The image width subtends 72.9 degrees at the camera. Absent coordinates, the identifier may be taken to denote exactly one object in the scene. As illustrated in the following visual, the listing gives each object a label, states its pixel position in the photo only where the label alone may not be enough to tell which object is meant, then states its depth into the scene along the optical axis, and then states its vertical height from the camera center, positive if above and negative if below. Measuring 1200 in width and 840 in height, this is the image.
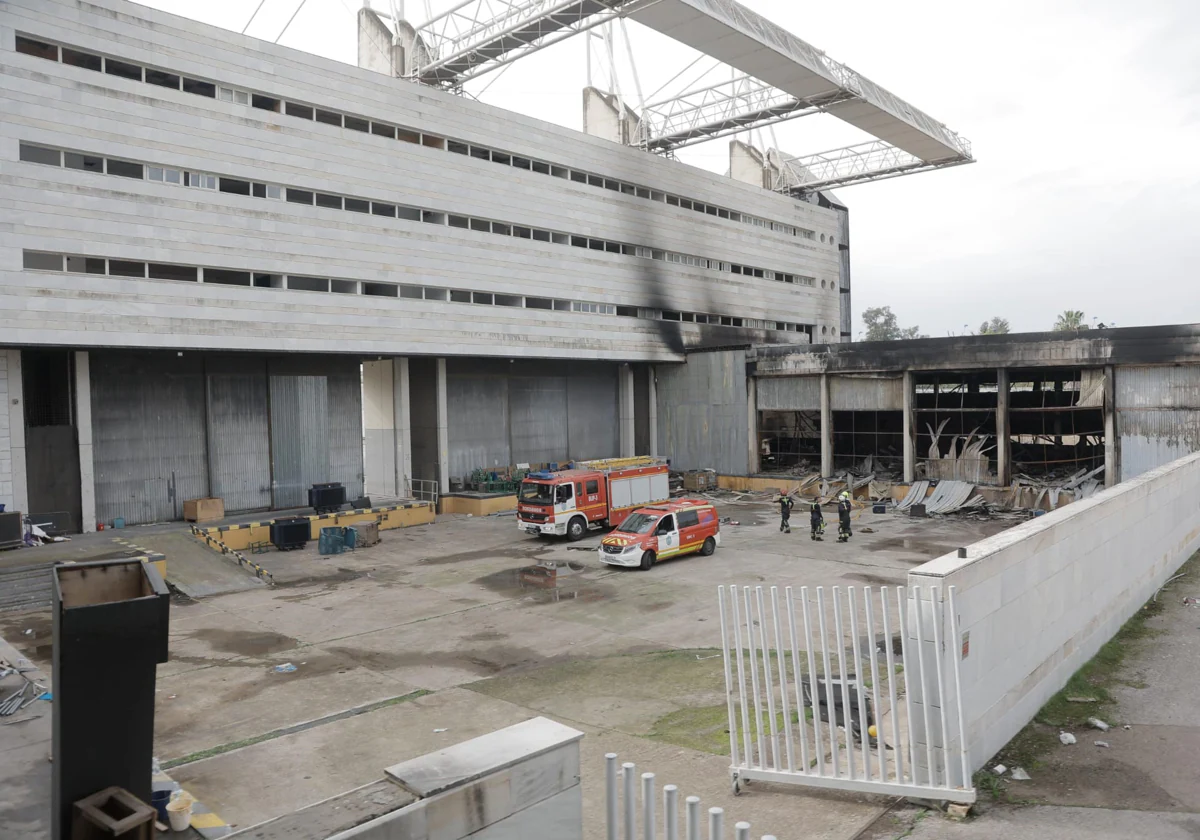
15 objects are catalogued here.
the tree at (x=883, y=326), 159.75 +14.66
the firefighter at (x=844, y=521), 26.56 -3.96
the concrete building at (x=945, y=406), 31.69 -0.45
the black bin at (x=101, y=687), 6.02 -2.02
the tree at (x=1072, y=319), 98.55 +9.01
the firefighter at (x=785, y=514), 28.30 -3.95
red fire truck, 27.62 -3.15
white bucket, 8.41 -4.11
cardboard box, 29.84 -3.37
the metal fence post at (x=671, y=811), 4.90 -2.53
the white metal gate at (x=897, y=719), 6.92 -2.81
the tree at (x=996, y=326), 138.88 +12.04
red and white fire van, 22.73 -3.76
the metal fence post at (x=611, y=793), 5.25 -2.54
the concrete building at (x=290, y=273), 24.84 +5.49
